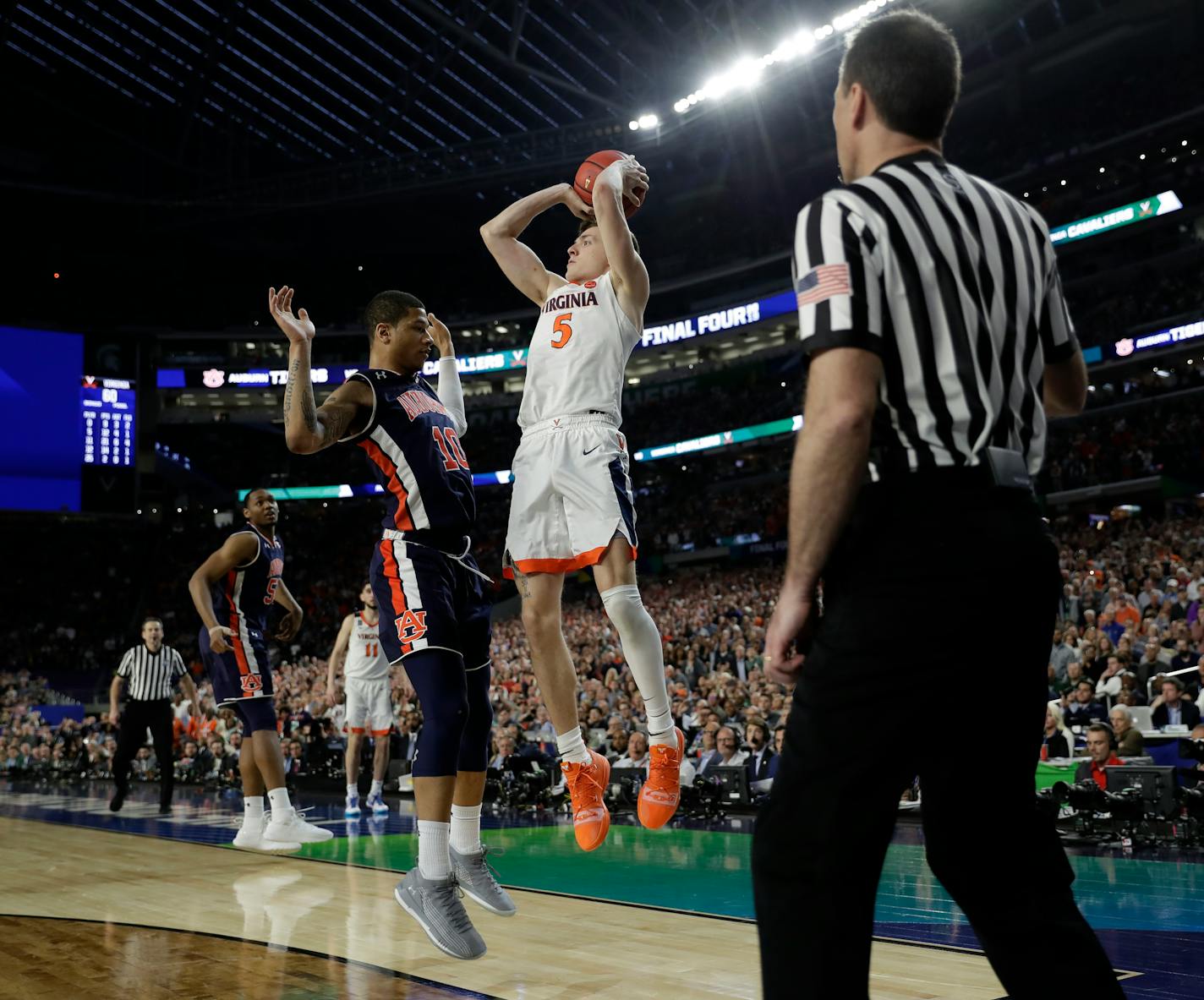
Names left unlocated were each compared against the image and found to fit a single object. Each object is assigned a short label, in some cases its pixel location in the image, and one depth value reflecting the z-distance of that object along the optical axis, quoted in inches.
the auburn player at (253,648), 281.6
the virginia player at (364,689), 433.7
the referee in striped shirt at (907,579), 67.8
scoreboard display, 858.8
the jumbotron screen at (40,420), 837.2
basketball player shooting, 157.2
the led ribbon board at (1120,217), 989.2
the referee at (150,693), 455.5
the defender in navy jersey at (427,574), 152.4
